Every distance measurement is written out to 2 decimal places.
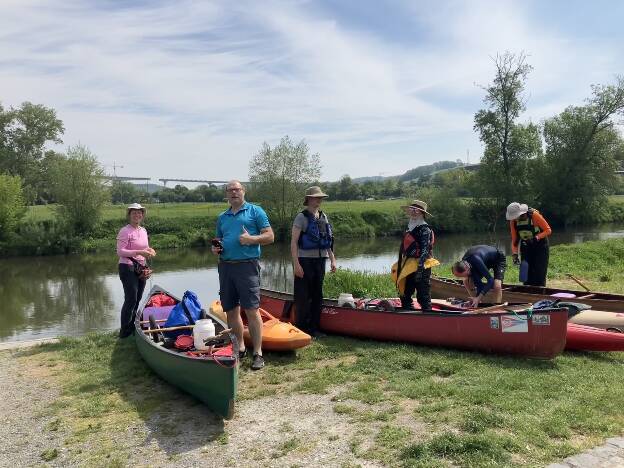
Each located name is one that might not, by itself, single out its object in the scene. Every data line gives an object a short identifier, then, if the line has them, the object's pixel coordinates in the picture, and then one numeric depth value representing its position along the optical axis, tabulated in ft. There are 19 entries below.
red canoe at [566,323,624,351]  18.33
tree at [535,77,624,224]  117.70
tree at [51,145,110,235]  99.91
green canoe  13.87
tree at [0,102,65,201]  140.12
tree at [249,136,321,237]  111.14
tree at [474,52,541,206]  115.65
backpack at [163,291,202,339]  20.42
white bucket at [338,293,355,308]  23.17
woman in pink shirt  21.94
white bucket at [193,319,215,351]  17.12
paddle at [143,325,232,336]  19.19
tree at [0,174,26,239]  92.43
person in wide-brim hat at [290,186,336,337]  20.88
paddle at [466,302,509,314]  20.02
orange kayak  19.11
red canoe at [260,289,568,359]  17.66
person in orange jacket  25.55
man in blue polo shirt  17.33
